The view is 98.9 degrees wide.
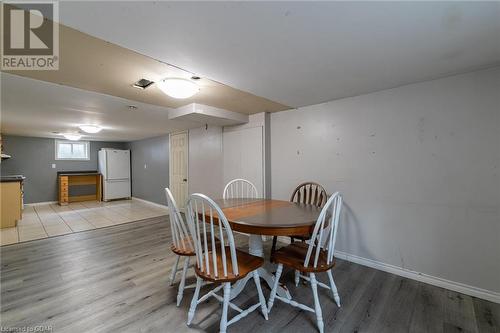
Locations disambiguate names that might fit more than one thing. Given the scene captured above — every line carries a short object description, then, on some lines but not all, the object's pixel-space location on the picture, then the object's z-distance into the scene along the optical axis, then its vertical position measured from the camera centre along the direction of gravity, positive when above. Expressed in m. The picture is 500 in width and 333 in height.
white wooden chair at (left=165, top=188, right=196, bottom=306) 1.79 -0.63
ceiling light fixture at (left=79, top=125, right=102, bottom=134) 4.18 +0.79
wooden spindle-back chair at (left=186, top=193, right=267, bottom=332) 1.41 -0.72
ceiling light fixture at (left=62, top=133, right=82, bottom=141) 5.38 +0.83
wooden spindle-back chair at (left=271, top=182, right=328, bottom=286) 2.54 -0.37
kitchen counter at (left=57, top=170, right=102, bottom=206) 6.32 -0.46
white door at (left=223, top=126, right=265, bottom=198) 3.45 +0.20
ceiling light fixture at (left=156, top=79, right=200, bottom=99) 2.00 +0.77
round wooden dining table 1.56 -0.43
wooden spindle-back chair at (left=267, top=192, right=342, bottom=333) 1.54 -0.74
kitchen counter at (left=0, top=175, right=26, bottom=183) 3.95 -0.21
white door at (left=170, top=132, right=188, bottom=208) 5.07 +0.00
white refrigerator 6.70 -0.15
